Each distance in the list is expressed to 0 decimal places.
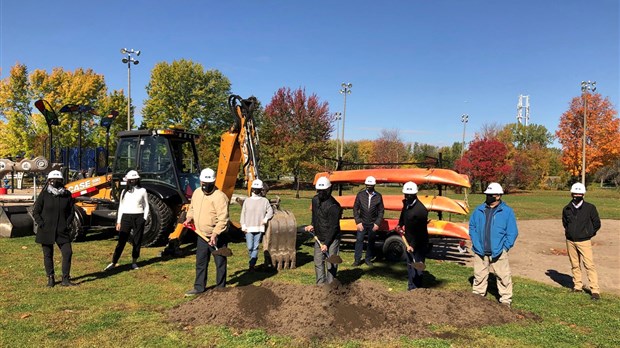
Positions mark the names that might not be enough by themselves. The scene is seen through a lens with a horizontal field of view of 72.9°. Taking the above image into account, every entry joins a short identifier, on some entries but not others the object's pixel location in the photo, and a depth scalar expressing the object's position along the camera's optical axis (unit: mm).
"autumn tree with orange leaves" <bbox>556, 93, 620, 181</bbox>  39375
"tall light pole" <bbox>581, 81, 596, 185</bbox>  35006
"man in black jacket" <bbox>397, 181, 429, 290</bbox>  6297
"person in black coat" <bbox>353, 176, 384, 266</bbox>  8609
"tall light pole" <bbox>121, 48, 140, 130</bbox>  28950
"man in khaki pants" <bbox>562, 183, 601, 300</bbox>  6758
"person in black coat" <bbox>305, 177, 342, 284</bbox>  6371
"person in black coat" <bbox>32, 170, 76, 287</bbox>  6516
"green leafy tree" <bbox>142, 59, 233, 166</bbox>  39531
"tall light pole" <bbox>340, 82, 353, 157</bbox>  42531
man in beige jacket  6098
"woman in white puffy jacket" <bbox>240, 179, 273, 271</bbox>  7664
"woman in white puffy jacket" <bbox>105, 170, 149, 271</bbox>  7828
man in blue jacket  5941
